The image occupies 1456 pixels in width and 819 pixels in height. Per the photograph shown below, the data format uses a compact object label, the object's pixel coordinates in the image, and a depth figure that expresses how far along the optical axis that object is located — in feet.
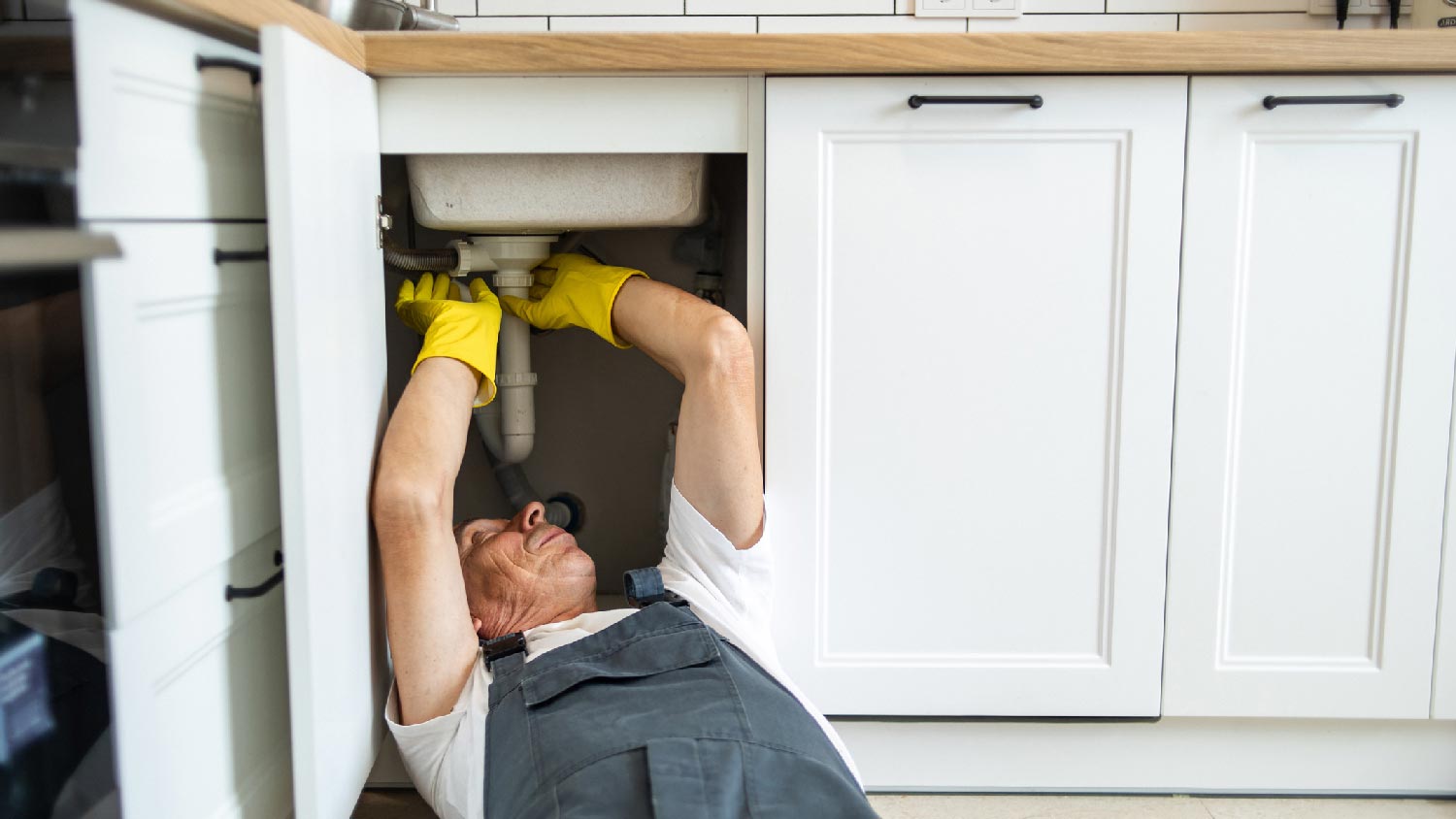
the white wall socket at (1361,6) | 6.32
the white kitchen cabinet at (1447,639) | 4.83
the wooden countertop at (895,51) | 4.46
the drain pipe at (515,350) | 5.41
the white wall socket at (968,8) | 6.31
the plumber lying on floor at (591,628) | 3.54
